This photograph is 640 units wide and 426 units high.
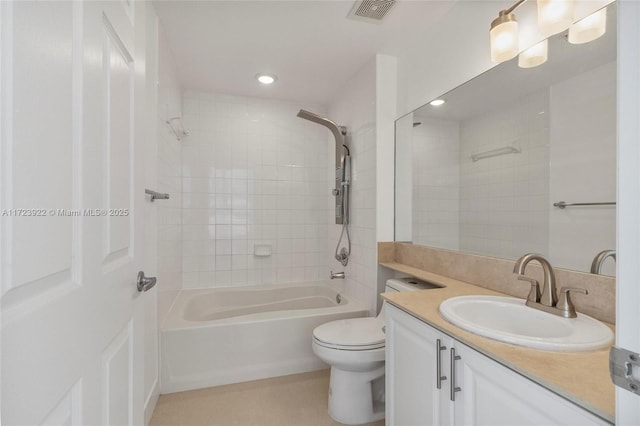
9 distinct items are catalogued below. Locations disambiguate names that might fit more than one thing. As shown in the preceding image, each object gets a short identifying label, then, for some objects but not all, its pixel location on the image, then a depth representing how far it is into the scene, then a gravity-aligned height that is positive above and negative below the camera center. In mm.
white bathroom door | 425 -1
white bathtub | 1993 -953
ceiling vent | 1650 +1171
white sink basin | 811 -364
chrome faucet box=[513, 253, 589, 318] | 1007 -297
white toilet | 1637 -887
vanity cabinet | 695 -514
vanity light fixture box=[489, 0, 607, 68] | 1095 +728
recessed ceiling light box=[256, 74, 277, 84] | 2567 +1175
